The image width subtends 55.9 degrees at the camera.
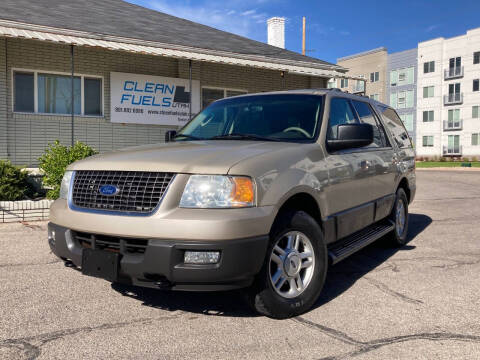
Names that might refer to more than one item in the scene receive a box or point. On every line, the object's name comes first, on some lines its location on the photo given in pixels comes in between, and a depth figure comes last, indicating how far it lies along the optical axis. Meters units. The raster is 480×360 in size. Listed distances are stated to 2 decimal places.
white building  49.56
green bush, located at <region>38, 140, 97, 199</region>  7.91
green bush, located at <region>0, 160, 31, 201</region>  7.73
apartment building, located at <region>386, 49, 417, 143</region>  54.50
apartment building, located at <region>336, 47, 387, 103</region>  57.34
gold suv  2.92
